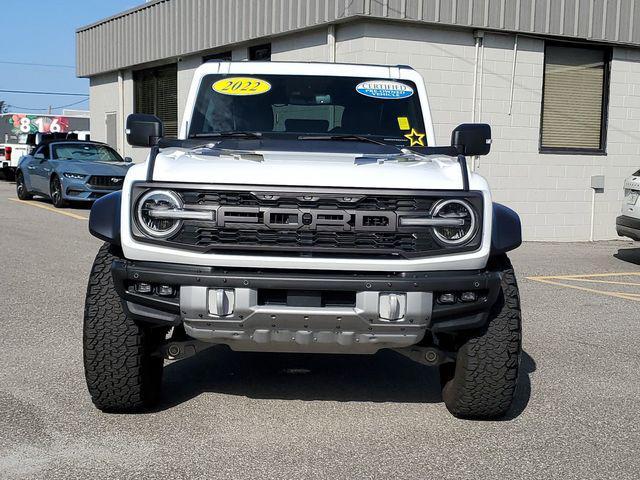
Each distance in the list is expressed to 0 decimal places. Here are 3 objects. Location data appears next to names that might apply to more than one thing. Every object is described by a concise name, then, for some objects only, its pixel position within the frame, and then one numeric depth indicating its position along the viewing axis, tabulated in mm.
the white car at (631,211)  11297
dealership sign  39594
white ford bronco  3893
